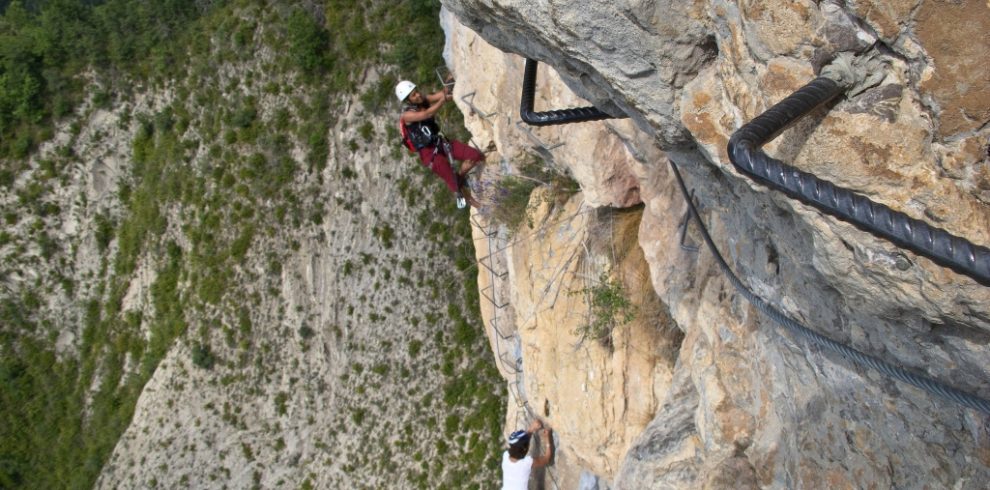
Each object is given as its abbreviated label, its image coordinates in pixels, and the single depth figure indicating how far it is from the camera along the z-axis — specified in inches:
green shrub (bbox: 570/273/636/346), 344.5
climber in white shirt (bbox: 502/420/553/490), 467.8
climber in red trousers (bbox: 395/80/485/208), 428.5
